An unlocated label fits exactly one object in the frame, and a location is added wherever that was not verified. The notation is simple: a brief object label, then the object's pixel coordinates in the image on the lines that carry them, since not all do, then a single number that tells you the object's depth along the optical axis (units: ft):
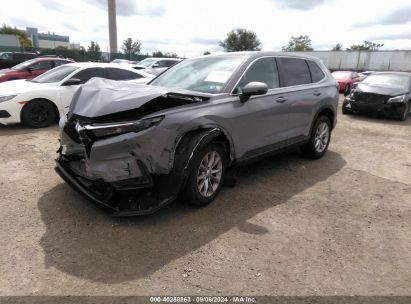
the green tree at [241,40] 228.43
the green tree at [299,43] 238.68
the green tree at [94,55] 122.52
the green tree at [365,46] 259.33
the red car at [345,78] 64.85
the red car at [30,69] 37.07
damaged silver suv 10.97
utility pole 155.81
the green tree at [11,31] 264.01
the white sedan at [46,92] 24.25
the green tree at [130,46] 223.10
